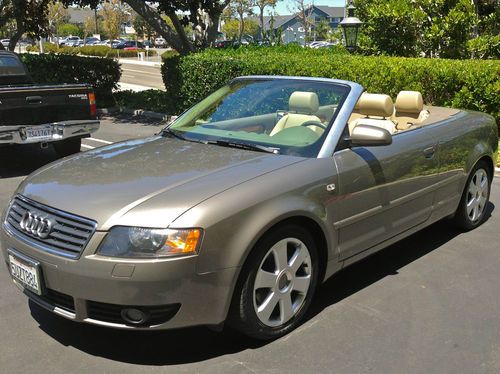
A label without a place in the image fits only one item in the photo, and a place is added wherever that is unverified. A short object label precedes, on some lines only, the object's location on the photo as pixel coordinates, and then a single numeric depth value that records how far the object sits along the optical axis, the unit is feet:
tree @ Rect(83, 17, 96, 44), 297.92
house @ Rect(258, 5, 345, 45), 308.71
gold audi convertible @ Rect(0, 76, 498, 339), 9.32
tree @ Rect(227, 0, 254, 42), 171.37
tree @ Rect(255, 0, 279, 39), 167.22
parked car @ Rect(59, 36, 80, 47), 248.93
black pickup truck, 25.02
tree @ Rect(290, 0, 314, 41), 143.52
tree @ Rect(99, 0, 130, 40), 206.59
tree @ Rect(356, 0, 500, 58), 39.93
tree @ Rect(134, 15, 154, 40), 217.56
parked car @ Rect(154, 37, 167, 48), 261.15
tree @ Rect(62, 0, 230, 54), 47.57
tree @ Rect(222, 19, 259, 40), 228.84
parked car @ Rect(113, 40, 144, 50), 223.10
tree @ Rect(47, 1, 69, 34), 209.56
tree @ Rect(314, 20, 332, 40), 164.72
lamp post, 40.16
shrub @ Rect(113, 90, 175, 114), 48.03
